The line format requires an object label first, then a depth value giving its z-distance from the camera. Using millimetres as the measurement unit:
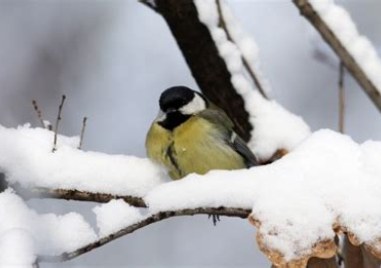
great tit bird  4984
